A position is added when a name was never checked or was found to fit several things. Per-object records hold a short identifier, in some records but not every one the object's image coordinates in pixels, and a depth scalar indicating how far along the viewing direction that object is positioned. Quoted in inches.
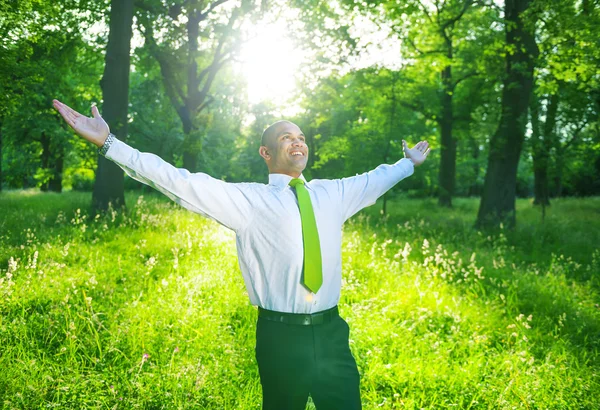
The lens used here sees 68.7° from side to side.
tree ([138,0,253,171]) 547.8
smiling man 89.0
